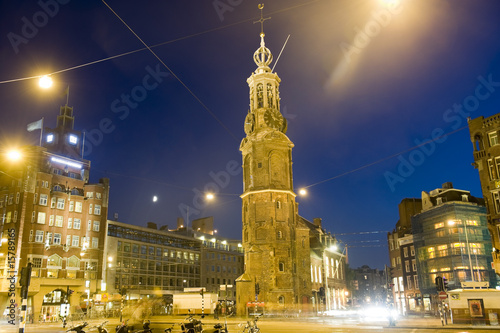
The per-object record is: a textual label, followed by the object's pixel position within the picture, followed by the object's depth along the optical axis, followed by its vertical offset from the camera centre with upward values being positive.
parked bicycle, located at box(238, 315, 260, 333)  19.34 -1.86
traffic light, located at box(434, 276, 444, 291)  33.59 -0.07
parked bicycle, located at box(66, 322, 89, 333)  16.44 -1.43
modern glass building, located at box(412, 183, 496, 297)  58.69 +5.78
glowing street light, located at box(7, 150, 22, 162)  23.10 +7.22
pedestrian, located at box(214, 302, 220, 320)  46.34 -2.68
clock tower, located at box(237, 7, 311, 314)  56.66 +8.54
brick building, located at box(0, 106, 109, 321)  60.00 +9.53
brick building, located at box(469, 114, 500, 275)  40.19 +11.24
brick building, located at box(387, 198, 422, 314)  71.44 +3.79
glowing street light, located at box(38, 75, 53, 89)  17.91 +8.48
